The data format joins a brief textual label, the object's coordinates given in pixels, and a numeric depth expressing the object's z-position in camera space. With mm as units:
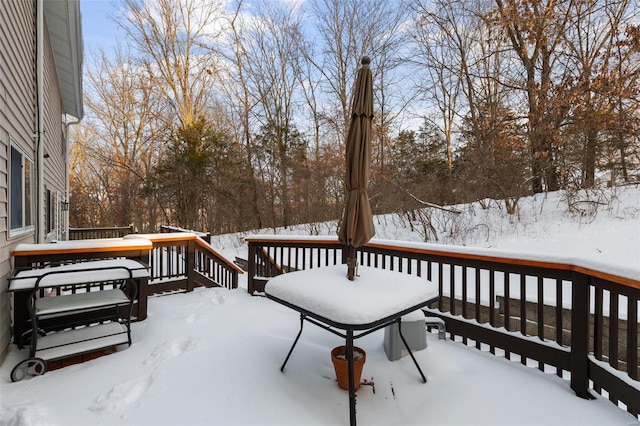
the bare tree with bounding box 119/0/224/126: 15375
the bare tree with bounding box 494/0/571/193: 7152
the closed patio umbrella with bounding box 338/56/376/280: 2422
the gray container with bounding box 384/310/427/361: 2615
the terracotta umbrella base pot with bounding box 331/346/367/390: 2180
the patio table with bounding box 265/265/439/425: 1913
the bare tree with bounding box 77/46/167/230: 17047
